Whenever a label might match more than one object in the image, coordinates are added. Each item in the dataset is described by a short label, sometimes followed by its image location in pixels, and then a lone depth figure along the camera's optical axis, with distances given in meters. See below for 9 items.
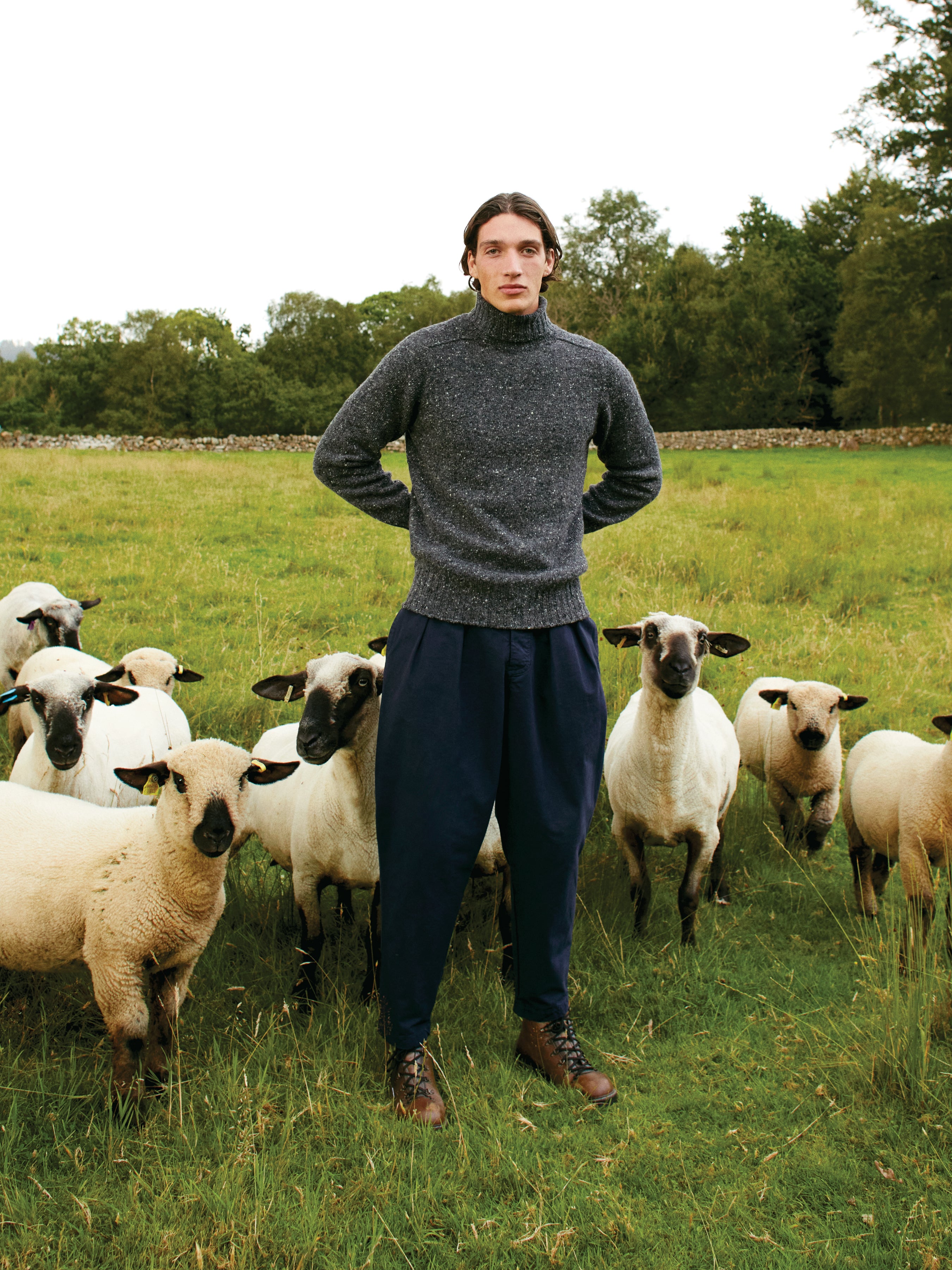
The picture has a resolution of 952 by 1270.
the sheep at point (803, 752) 5.19
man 2.91
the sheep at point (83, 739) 4.17
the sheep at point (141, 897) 3.03
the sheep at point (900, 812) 4.19
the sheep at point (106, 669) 5.64
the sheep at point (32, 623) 6.56
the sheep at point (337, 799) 3.73
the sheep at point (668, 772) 4.45
